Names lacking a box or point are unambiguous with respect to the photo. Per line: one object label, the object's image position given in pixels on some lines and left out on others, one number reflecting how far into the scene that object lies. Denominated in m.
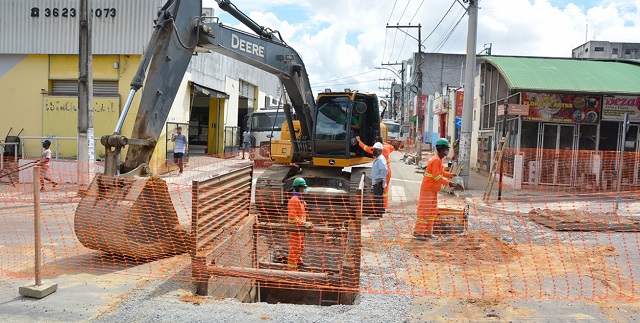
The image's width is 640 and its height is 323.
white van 25.36
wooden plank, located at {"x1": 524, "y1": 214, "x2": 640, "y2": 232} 9.52
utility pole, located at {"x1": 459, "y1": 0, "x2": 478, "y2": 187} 15.72
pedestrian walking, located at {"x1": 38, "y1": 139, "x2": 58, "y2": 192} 12.65
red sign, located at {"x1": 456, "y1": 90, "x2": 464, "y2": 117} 29.09
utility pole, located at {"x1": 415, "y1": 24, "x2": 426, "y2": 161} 26.93
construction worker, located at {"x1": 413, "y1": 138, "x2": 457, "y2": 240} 8.49
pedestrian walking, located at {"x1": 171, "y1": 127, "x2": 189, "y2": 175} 17.45
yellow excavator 6.41
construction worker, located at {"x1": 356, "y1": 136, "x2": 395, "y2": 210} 10.81
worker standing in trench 7.32
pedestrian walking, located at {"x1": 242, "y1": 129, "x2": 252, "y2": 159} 24.66
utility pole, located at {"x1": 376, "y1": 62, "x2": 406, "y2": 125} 52.72
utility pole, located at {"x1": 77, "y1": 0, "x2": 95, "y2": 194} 12.34
